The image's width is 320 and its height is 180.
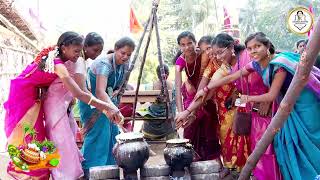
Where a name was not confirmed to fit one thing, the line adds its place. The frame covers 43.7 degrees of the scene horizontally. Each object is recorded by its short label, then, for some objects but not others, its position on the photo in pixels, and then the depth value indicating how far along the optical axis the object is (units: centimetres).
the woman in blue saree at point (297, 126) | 285
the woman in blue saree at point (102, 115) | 375
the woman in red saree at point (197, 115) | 414
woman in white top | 351
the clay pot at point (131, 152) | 274
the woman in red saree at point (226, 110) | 366
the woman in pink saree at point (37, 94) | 319
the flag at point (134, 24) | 1237
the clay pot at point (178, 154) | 279
